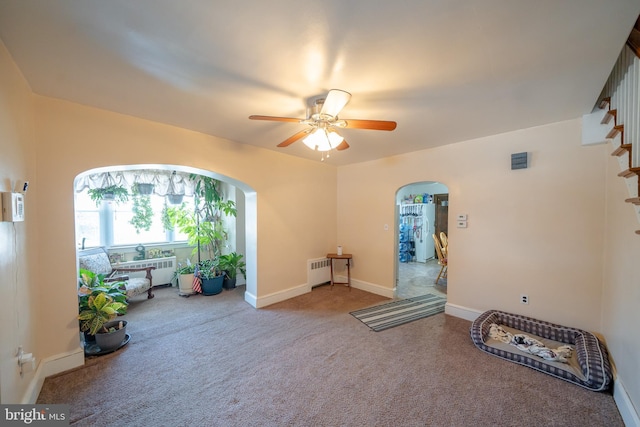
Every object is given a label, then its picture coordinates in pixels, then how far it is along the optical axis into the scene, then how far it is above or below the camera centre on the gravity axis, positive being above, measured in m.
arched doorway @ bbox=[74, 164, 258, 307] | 3.46 -0.38
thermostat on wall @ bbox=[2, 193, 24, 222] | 1.40 +0.04
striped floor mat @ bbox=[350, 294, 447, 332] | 3.10 -1.50
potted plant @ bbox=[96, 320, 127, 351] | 2.37 -1.26
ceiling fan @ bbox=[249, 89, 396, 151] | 1.75 +0.73
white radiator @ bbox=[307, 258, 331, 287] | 4.29 -1.15
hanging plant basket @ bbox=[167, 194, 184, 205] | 4.94 +0.28
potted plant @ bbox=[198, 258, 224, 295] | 4.18 -1.19
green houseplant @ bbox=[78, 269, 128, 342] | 2.27 -0.93
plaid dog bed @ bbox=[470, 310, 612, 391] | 1.92 -1.36
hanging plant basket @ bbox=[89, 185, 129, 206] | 4.20 +0.34
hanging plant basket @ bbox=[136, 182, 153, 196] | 4.59 +0.45
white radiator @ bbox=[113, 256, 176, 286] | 4.34 -1.10
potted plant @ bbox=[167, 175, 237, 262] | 4.59 -0.13
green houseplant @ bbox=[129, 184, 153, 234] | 4.67 +0.02
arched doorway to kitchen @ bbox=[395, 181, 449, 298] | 6.95 -0.52
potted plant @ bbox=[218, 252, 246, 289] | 4.52 -1.09
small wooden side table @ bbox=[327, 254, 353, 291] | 4.43 -0.93
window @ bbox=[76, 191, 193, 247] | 4.29 -0.22
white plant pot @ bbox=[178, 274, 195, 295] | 4.17 -1.27
